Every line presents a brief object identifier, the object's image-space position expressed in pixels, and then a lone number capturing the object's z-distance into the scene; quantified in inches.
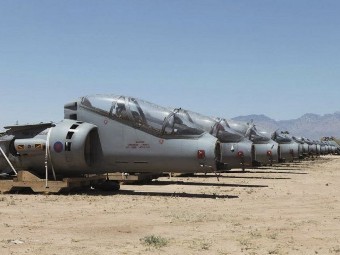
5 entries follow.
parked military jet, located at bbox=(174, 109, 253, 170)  904.3
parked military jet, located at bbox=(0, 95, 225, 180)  542.3
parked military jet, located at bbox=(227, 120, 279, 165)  1058.1
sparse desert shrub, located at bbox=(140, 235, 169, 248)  282.4
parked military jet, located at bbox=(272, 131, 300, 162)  1385.3
